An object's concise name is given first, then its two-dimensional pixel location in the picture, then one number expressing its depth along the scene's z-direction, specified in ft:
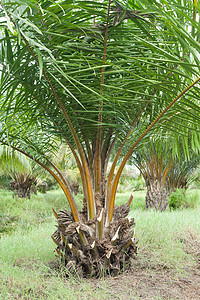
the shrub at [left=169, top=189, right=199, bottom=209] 22.44
